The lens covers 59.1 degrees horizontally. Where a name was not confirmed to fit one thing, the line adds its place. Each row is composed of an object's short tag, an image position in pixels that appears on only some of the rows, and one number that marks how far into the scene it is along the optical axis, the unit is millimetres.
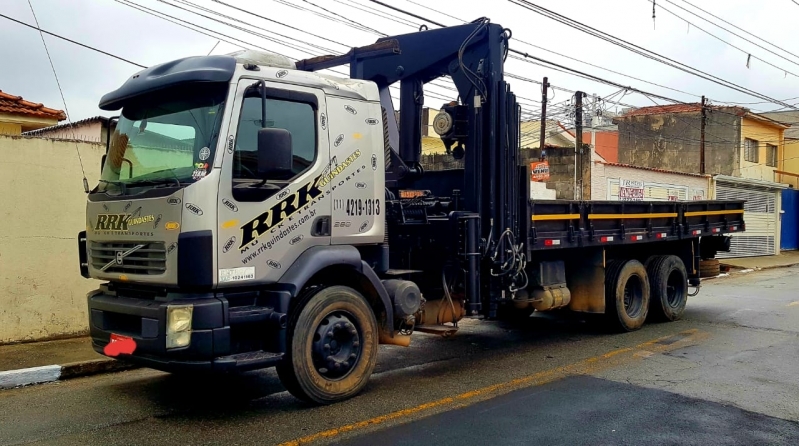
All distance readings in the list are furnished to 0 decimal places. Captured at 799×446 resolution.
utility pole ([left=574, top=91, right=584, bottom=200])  19859
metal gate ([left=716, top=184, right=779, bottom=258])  26750
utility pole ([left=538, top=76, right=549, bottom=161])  21922
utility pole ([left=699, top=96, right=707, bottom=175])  26656
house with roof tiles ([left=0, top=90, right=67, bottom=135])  11453
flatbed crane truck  5320
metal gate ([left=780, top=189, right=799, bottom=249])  31422
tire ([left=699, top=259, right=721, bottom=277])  11953
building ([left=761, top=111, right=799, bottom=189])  35784
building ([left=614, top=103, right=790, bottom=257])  29150
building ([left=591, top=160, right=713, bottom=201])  20266
